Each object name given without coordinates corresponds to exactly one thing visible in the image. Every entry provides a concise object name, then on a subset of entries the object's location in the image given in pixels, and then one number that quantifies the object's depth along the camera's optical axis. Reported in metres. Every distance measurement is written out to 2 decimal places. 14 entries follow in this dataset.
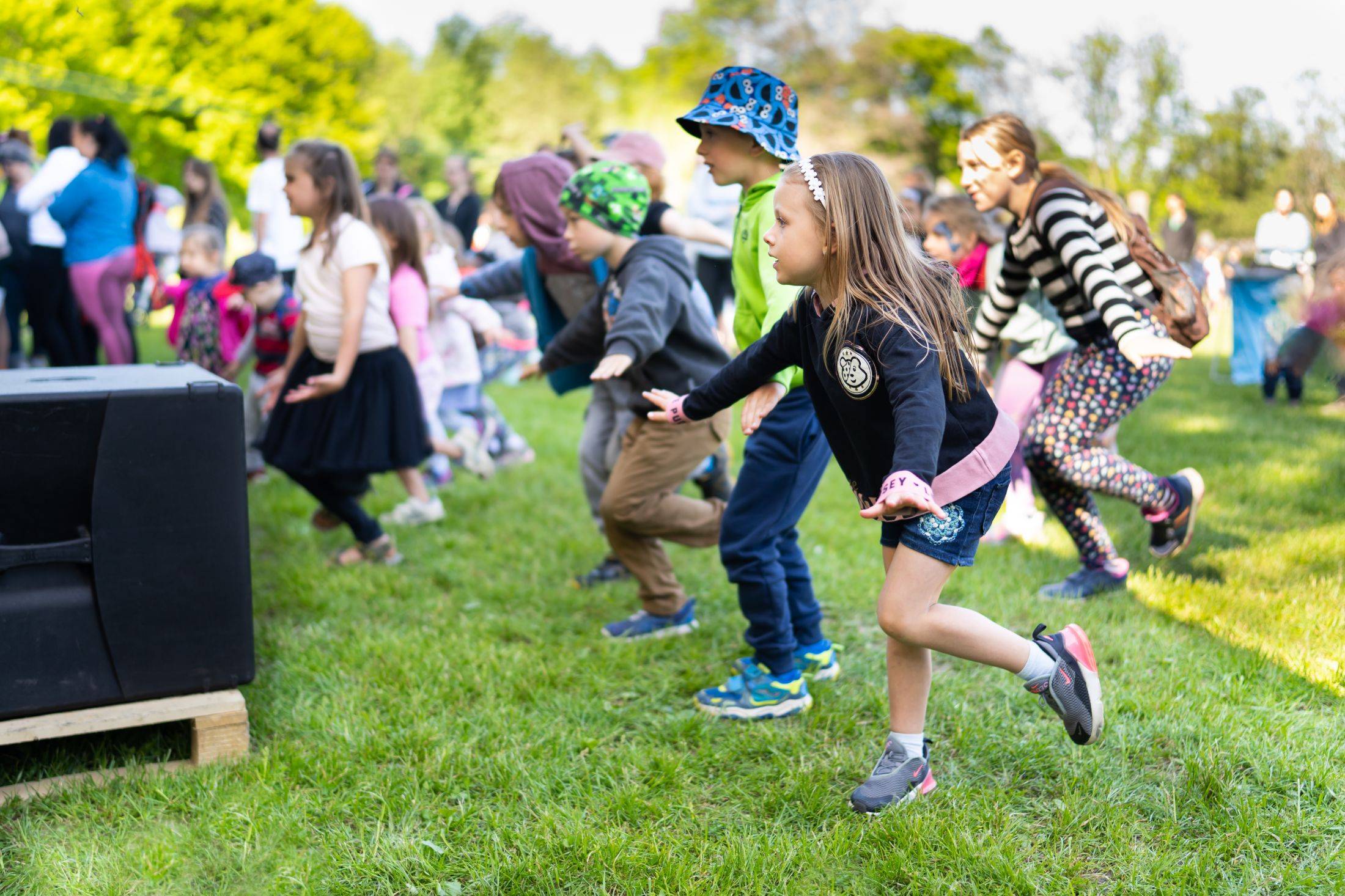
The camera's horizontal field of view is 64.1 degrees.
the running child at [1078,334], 4.05
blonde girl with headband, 2.48
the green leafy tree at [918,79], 49.44
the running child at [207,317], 6.48
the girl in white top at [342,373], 4.65
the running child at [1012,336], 4.92
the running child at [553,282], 4.46
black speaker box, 2.78
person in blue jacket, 7.76
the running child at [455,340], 6.76
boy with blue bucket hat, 3.37
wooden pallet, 2.76
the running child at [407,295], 5.54
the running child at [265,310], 5.83
